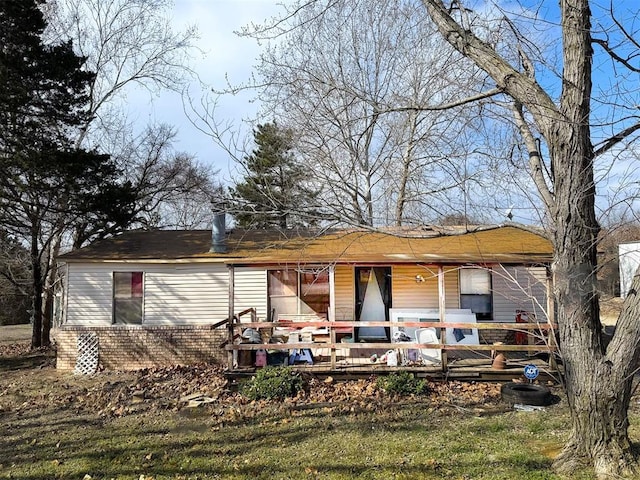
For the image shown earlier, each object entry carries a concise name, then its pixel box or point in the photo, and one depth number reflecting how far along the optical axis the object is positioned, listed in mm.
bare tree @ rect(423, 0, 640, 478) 4520
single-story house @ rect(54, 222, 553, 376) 11898
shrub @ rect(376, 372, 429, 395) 8406
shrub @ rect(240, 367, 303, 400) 8367
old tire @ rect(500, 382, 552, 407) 7637
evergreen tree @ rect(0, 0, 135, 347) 12375
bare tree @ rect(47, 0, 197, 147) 18516
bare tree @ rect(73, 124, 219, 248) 17047
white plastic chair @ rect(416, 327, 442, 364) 9923
